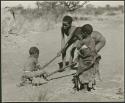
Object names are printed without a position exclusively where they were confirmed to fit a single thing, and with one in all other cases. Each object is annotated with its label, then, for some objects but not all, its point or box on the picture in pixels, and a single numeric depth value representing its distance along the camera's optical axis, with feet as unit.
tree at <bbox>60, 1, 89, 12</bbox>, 92.54
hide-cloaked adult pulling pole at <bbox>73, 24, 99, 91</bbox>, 23.79
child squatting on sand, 26.23
